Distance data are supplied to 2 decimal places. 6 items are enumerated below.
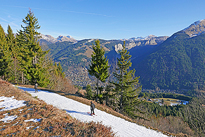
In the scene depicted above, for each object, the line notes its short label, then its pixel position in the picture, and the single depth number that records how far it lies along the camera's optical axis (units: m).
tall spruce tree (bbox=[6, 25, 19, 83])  31.98
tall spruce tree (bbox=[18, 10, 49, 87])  27.77
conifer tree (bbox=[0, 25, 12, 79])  29.21
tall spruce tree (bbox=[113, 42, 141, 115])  25.09
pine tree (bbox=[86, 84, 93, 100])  25.31
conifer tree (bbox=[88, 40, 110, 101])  24.03
